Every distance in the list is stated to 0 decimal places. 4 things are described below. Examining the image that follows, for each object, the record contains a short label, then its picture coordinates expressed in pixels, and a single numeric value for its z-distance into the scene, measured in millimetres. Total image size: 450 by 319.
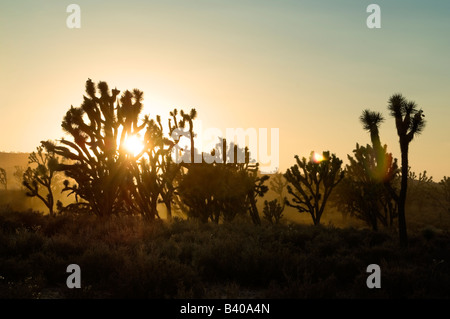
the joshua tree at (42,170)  18938
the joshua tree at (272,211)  28031
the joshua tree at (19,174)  65719
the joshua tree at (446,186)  39094
